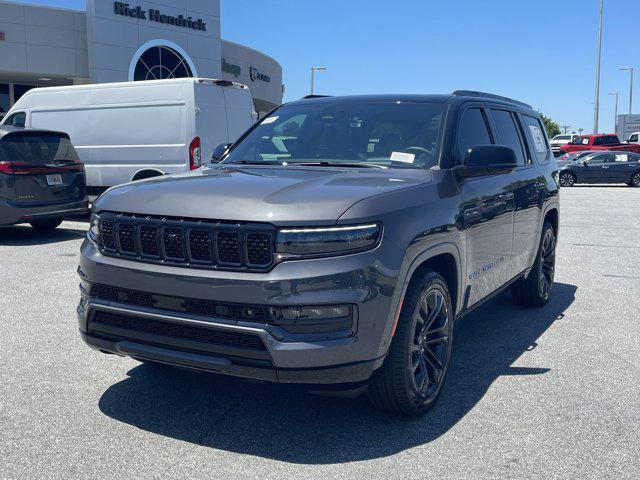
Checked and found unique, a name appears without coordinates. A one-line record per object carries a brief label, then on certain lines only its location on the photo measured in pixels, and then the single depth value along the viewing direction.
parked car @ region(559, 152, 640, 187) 29.94
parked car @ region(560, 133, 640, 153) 39.91
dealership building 28.39
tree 109.31
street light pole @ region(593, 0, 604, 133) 49.25
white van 11.91
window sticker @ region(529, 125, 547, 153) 6.47
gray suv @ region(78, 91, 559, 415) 3.19
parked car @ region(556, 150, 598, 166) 30.88
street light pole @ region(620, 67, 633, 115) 75.75
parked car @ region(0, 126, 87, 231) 10.05
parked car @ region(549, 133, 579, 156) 58.79
